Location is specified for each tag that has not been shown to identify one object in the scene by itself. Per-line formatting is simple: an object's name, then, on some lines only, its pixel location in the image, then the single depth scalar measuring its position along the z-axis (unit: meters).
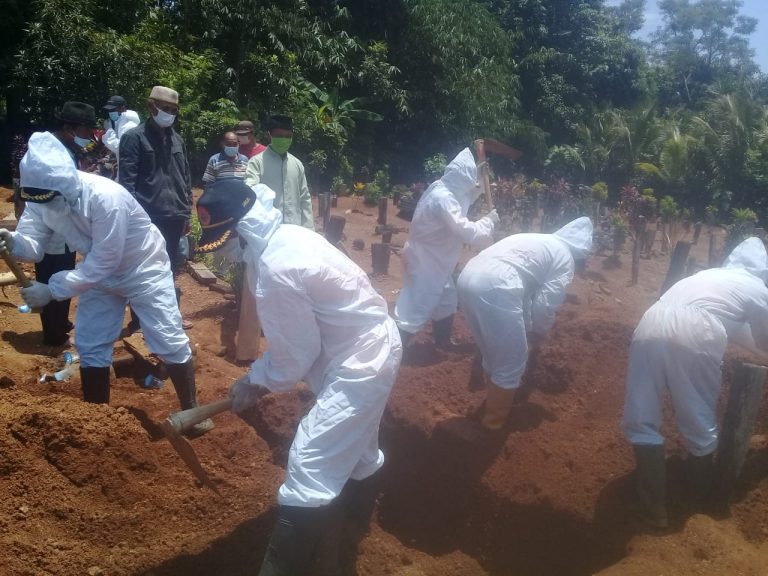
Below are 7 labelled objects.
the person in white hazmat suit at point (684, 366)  3.59
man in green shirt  5.18
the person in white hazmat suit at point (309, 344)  2.69
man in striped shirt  6.12
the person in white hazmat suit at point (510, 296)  4.13
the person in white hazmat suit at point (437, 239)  5.02
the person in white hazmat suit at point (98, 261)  3.41
